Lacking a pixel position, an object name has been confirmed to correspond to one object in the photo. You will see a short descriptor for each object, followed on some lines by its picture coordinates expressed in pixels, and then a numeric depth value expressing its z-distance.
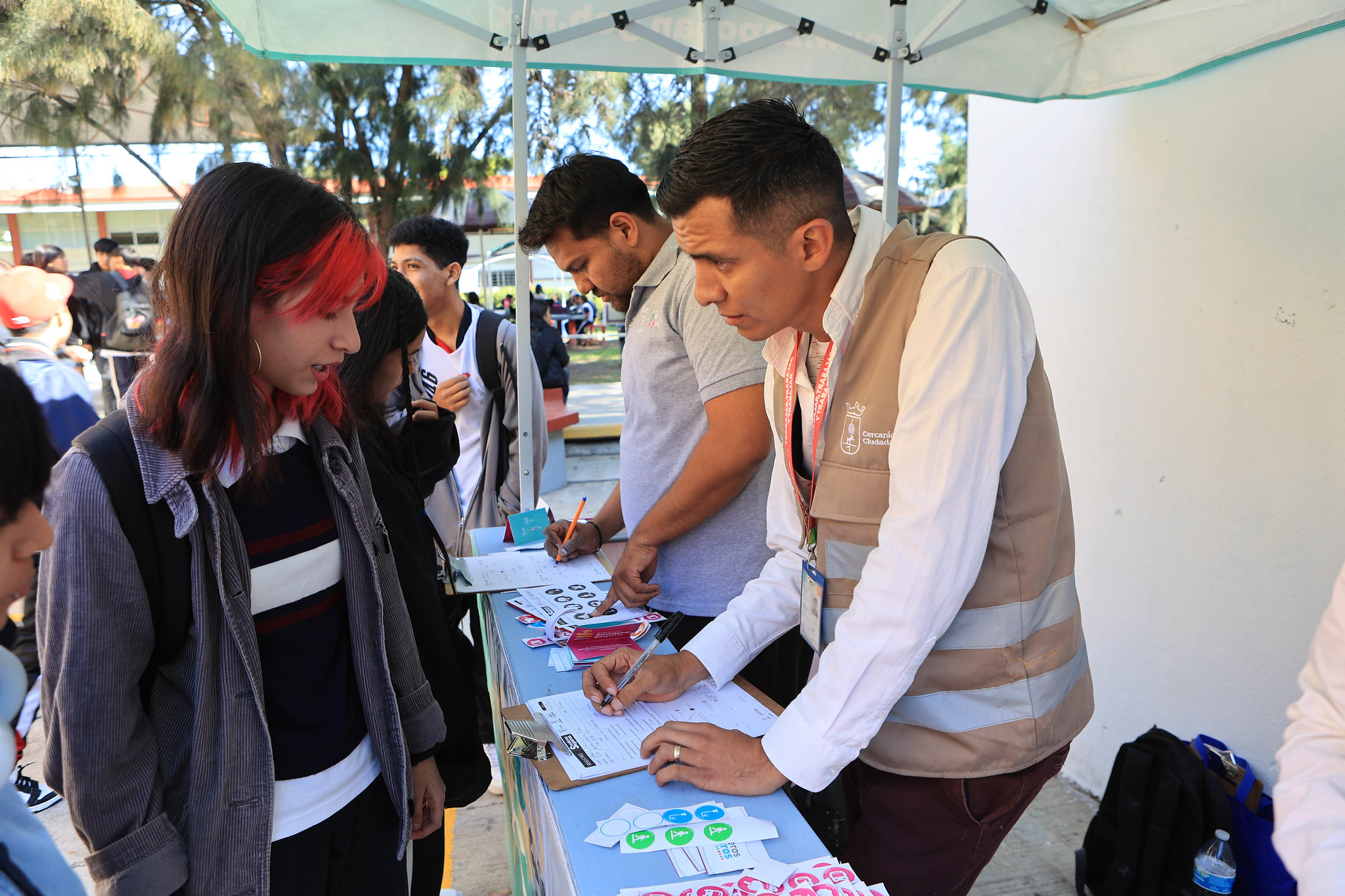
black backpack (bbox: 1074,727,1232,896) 2.22
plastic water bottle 2.13
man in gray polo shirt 1.76
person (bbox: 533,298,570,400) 8.30
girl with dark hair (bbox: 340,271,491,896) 1.64
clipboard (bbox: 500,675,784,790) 1.17
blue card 2.50
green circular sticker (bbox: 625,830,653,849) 1.04
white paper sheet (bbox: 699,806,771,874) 1.00
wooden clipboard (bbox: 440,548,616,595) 2.03
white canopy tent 2.61
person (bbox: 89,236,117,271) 9.20
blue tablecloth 0.99
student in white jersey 3.22
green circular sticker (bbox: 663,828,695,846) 1.04
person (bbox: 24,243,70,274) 7.45
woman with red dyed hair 0.99
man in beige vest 1.07
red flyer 1.64
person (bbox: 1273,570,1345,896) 0.85
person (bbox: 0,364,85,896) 0.74
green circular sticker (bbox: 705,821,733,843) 1.05
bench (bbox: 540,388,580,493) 7.02
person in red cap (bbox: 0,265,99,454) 3.49
